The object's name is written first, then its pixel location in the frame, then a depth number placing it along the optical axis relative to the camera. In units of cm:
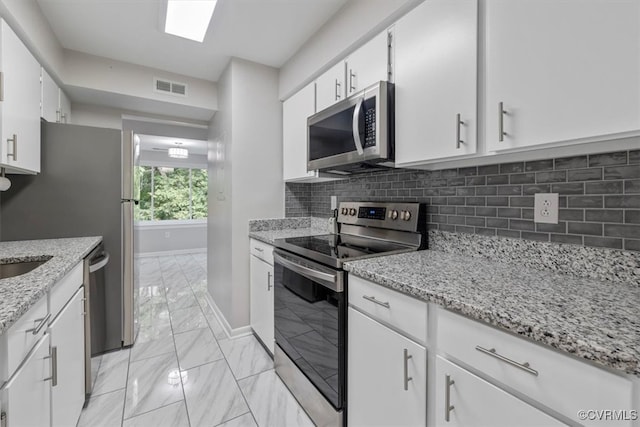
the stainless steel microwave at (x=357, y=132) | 147
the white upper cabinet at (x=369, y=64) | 153
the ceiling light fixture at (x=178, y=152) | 534
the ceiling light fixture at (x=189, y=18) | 176
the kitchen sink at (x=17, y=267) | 139
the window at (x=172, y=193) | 644
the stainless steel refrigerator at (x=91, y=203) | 191
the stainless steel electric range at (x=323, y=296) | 134
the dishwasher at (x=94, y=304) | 166
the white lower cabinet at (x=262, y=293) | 209
